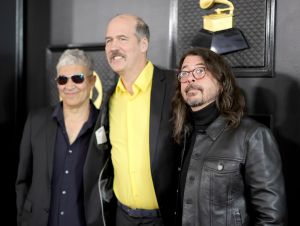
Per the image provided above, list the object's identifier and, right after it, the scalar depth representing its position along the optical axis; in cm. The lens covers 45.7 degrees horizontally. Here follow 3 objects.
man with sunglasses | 208
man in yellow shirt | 196
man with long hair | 151
